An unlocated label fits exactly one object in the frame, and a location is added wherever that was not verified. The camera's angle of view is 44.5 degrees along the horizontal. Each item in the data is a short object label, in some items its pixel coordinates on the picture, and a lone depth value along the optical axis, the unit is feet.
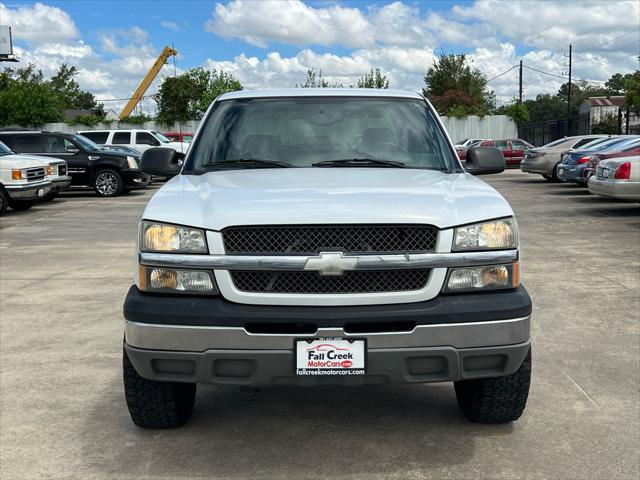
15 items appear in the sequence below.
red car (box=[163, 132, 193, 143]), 101.59
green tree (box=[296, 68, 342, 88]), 171.22
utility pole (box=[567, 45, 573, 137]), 129.22
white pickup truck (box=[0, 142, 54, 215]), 50.96
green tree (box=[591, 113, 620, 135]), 131.98
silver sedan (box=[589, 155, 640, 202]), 46.01
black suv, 67.62
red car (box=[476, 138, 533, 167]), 107.65
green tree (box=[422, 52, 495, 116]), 237.86
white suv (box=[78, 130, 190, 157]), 83.90
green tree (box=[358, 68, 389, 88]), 202.90
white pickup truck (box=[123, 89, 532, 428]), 11.13
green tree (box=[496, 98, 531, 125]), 153.17
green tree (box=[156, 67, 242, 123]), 156.25
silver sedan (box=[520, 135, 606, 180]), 78.84
